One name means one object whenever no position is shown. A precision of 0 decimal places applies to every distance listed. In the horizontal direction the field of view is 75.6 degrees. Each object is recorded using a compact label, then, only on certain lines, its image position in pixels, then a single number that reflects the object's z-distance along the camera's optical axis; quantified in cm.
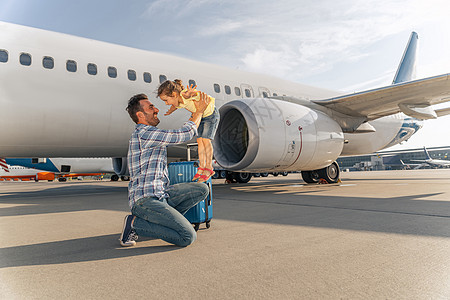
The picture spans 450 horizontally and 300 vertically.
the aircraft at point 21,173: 3672
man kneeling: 211
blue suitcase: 261
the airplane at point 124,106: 493
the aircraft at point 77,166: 2464
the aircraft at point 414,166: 5657
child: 220
